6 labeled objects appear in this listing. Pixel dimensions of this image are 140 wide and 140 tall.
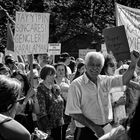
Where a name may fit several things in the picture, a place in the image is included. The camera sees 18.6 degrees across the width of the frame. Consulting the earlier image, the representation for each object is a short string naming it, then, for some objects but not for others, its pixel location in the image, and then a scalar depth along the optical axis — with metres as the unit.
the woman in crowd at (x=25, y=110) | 6.48
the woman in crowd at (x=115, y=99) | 5.10
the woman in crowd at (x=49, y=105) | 6.03
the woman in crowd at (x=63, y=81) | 7.15
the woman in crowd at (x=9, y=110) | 2.80
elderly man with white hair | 4.68
